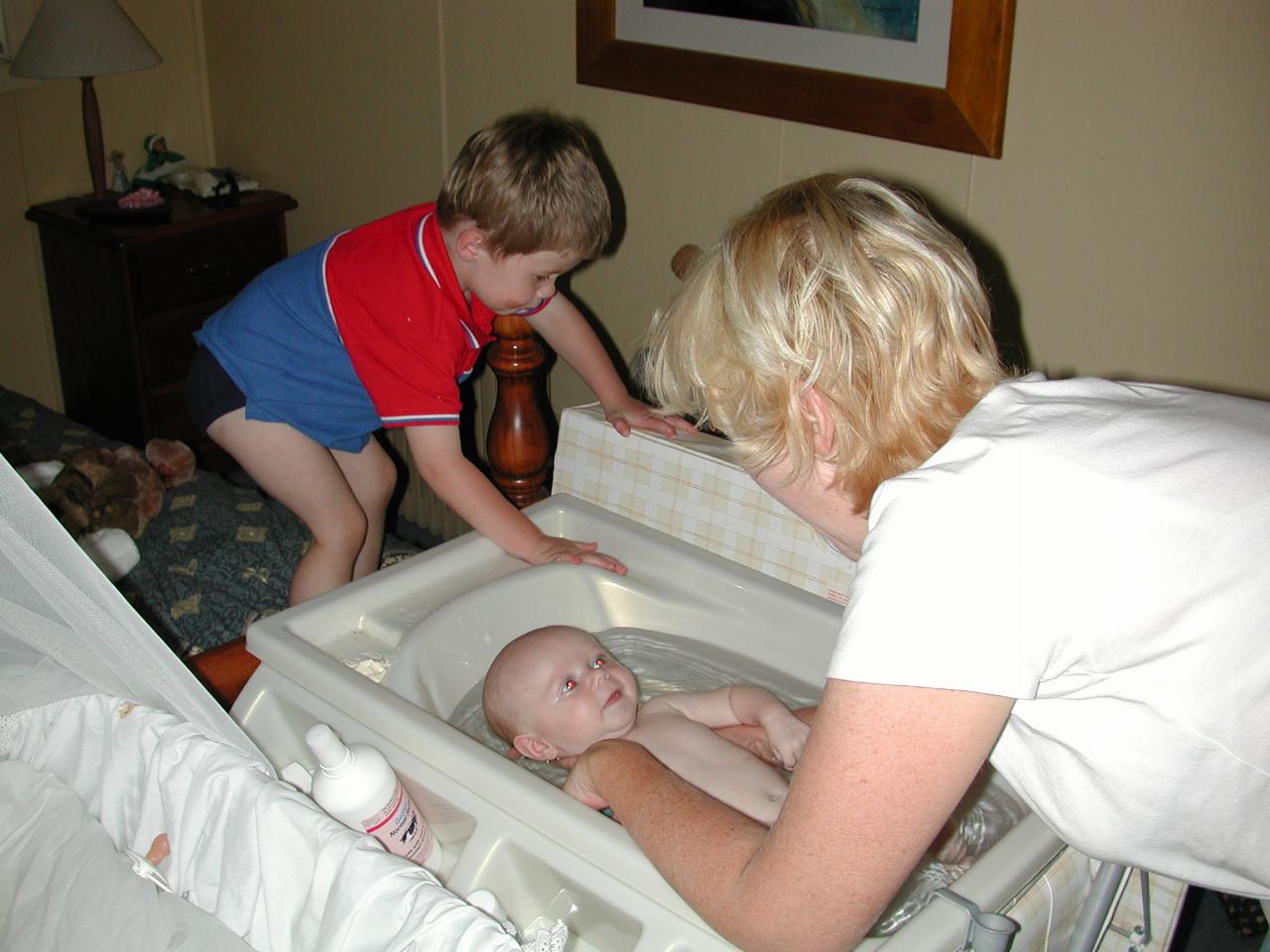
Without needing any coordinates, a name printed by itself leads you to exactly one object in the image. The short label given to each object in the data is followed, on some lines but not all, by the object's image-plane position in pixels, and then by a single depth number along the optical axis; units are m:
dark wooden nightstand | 2.75
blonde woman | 0.68
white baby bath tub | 0.88
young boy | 1.48
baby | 1.20
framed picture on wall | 1.74
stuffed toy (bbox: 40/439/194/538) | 1.95
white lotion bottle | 0.95
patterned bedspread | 1.89
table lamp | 2.54
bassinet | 0.84
